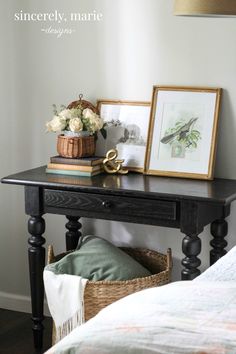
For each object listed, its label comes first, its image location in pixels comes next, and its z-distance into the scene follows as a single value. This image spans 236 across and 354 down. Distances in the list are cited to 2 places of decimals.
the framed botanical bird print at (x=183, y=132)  3.01
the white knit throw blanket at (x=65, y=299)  2.81
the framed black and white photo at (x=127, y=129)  3.15
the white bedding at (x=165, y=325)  1.24
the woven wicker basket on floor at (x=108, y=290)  2.78
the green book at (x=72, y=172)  3.02
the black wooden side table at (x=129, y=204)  2.71
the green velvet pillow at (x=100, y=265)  2.90
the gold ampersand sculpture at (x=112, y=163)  3.08
